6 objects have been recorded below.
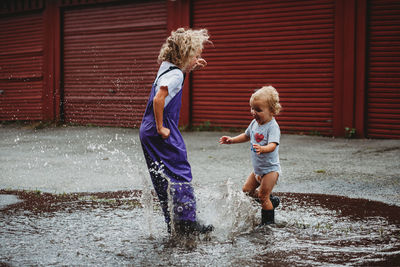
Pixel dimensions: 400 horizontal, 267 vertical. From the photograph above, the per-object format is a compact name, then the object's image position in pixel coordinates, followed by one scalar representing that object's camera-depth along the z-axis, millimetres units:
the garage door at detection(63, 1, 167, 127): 13484
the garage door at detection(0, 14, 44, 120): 15781
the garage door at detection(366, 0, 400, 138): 10102
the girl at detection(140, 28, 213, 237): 3582
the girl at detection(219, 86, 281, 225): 3896
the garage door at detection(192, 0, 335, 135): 10906
